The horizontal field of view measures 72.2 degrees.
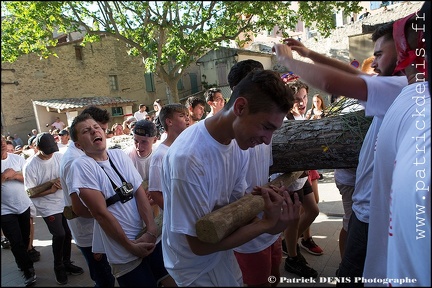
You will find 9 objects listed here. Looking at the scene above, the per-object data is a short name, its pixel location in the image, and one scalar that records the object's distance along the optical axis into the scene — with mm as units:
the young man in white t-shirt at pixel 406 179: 871
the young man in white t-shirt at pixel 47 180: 2791
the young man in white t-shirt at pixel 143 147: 3340
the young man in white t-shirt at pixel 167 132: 2795
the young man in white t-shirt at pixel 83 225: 2285
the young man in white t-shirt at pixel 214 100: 3704
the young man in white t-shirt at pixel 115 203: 2184
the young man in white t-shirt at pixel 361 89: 1523
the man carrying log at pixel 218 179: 1372
